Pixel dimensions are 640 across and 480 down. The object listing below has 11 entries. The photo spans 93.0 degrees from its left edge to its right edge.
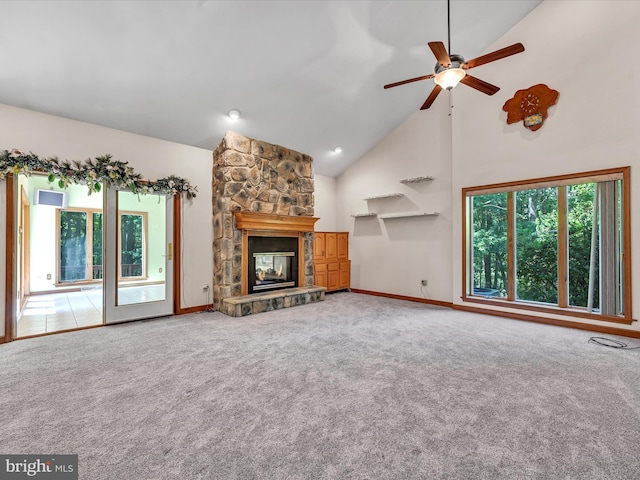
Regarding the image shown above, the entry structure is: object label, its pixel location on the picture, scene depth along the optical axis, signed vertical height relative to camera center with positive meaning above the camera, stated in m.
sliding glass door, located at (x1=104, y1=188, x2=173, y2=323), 4.31 -0.20
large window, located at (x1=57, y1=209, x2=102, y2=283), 7.55 -0.07
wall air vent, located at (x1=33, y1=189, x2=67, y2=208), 7.04 +1.06
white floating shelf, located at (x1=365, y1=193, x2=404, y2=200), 6.20 +0.95
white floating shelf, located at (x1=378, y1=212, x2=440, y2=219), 5.67 +0.52
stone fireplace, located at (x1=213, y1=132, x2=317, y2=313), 5.09 +0.43
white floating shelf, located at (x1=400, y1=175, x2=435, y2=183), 5.68 +1.19
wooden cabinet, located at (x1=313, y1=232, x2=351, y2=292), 6.58 -0.42
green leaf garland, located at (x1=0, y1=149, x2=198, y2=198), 3.54 +0.92
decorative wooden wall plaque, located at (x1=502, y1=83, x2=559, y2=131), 4.29 +1.98
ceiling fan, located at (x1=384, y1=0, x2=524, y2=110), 2.69 +1.68
